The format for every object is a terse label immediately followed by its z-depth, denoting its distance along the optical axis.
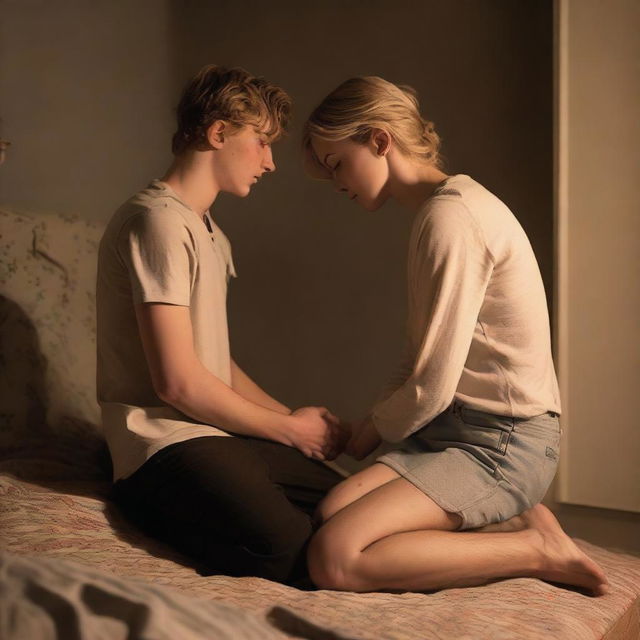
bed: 0.95
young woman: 1.42
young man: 1.49
